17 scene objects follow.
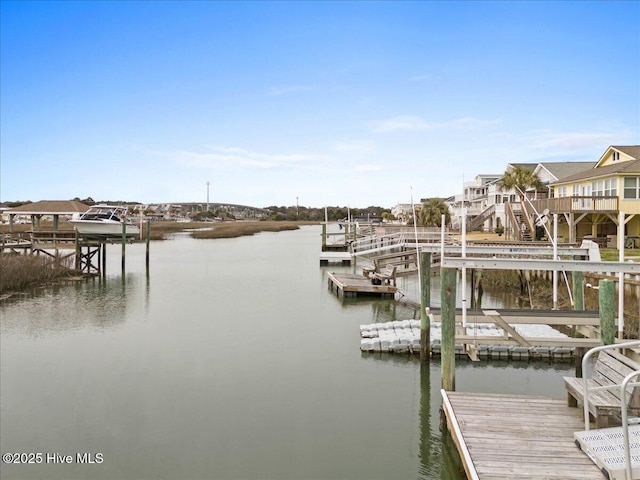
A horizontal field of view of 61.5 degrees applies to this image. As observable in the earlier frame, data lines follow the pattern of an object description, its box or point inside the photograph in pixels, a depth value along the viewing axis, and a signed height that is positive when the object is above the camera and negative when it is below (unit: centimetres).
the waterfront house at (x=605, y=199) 2831 +138
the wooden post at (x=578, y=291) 1284 -158
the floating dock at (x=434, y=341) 1390 -322
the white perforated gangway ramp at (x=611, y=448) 579 -263
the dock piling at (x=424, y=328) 1366 -264
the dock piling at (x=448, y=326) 963 -182
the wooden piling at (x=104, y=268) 3189 -251
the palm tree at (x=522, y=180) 4522 +383
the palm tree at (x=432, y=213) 6100 +139
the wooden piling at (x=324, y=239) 4728 -120
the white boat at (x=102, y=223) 3359 +19
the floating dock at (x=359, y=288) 2442 -286
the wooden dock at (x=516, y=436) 643 -289
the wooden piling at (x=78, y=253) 3206 -163
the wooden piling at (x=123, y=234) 3475 -57
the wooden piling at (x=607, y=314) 930 -155
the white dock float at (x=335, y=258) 4031 -245
